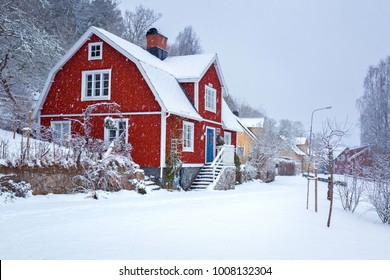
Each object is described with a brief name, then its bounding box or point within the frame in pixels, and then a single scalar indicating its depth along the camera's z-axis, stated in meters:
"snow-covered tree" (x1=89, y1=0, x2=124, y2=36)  35.69
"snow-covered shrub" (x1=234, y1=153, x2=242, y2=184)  26.41
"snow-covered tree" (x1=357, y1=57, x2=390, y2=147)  32.97
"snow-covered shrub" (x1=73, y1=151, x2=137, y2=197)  13.81
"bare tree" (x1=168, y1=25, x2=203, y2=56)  42.50
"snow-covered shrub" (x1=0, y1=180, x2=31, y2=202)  11.43
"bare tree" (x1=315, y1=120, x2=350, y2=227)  11.17
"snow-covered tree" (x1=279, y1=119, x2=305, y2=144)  66.00
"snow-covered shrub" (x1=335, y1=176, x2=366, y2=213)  14.00
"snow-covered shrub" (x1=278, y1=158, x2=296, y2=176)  52.50
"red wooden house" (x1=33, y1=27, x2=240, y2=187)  18.52
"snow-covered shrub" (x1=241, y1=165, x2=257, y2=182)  29.15
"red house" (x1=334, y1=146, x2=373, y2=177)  48.01
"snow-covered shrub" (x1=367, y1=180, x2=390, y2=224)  12.83
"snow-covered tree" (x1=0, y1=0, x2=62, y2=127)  18.97
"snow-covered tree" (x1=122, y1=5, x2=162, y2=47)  39.91
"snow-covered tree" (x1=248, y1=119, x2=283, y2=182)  32.72
